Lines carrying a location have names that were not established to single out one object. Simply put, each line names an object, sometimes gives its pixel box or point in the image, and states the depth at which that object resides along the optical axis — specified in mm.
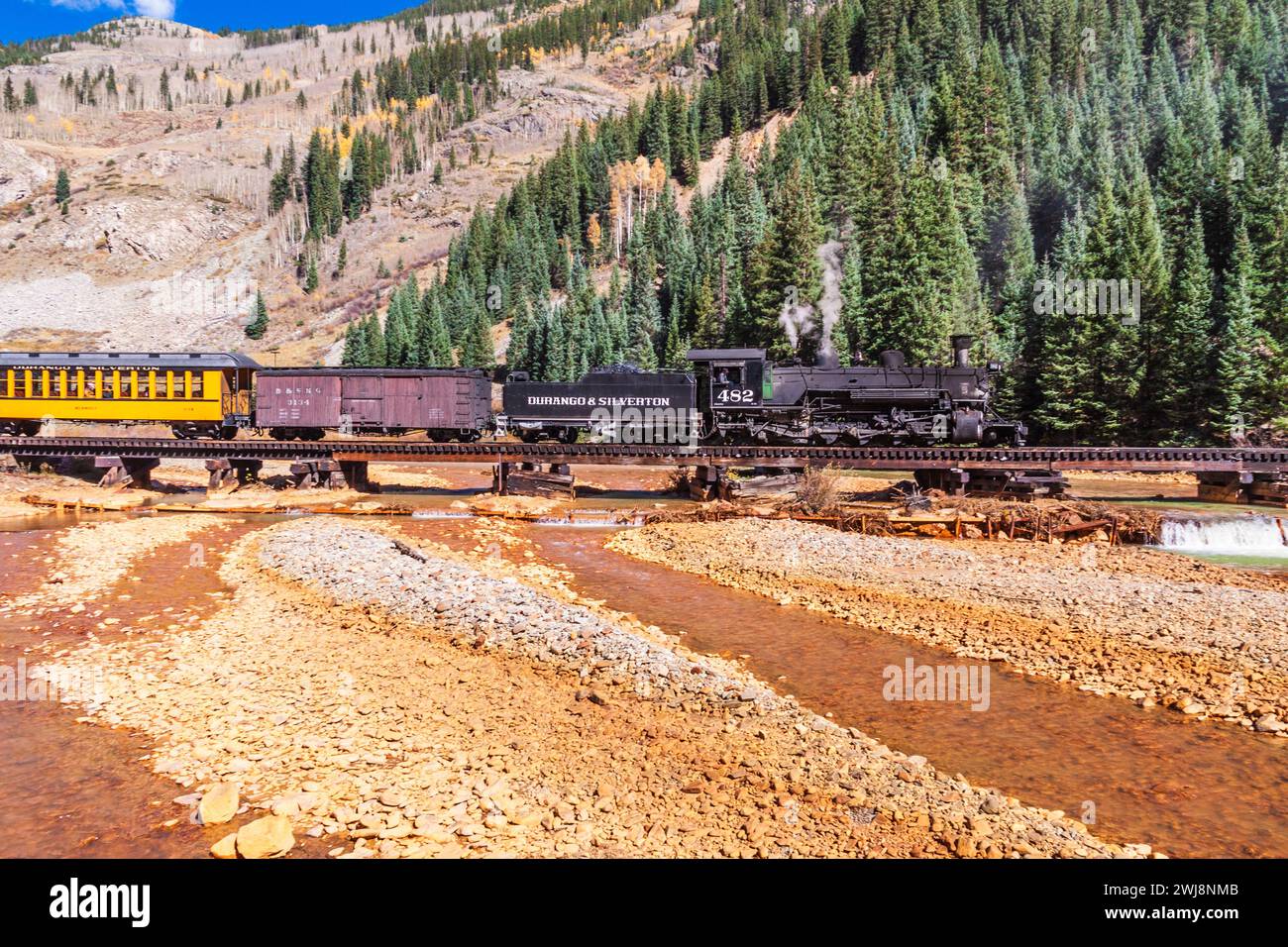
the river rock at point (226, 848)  6633
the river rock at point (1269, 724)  10245
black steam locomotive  30531
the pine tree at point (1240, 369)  40781
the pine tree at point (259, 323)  127000
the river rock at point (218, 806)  7297
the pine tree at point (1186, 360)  42656
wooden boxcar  35688
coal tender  31625
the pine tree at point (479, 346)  87625
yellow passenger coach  35875
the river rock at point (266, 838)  6637
